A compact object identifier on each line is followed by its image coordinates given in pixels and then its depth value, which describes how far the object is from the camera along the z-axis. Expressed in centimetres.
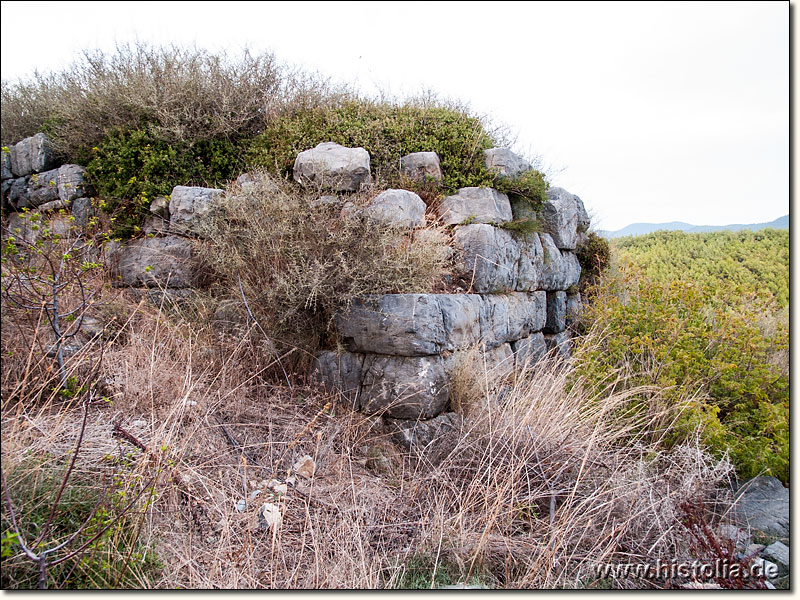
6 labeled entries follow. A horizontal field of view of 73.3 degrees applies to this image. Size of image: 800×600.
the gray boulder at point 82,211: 520
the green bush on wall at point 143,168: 508
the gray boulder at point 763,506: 317
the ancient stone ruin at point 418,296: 370
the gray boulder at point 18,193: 569
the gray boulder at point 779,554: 283
